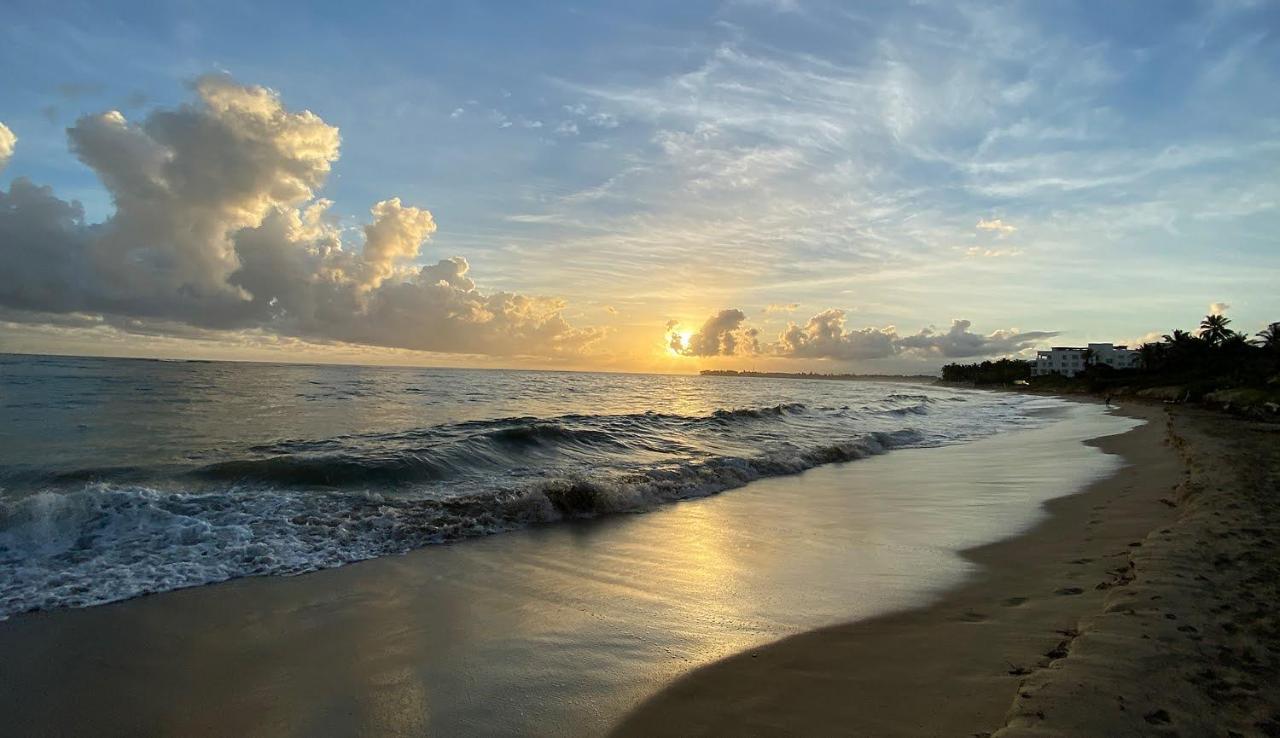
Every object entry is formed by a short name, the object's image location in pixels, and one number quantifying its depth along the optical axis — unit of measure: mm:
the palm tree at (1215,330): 87625
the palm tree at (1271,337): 65500
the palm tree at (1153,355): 92475
